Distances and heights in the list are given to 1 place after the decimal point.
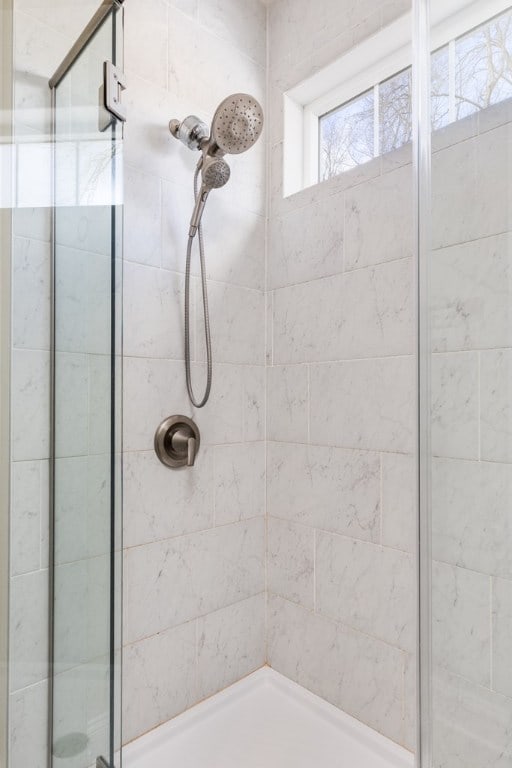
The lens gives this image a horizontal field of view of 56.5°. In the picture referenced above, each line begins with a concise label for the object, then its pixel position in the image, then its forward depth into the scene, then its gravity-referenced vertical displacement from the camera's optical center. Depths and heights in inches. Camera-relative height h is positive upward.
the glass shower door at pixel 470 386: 22.5 +0.0
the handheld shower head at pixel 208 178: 50.4 +22.1
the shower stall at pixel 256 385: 23.8 +0.0
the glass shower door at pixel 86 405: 33.6 -1.6
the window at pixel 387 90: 23.4 +29.5
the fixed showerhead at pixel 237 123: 47.0 +26.1
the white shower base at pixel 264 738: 47.8 -37.7
